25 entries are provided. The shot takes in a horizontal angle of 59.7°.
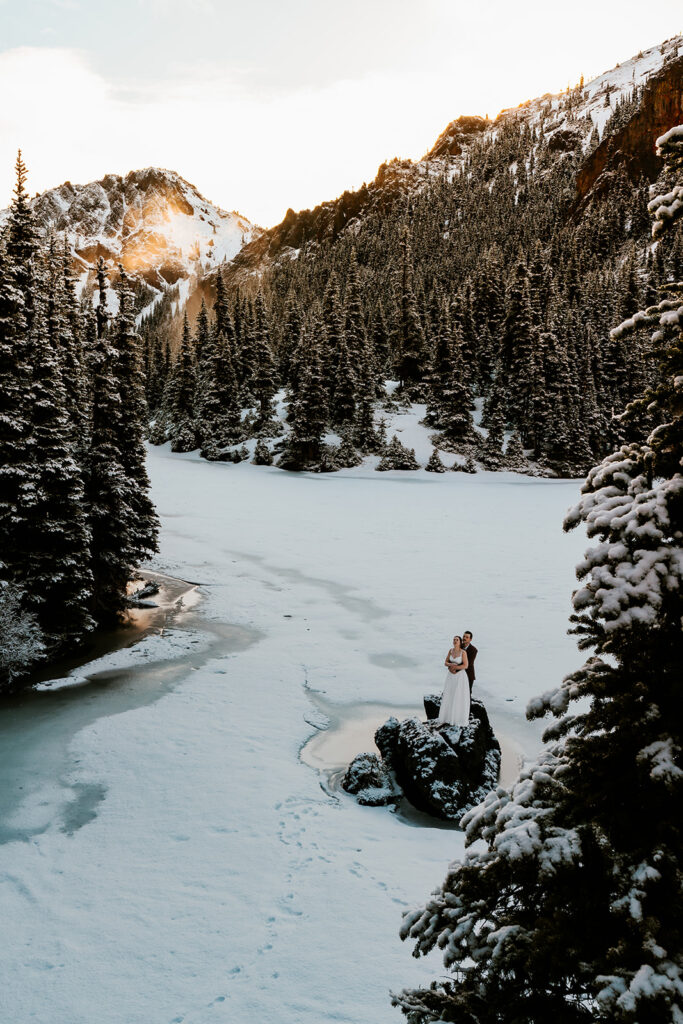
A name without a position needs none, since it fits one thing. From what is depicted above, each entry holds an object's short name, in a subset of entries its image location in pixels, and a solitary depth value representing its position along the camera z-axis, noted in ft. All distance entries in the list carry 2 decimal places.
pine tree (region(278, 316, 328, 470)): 183.42
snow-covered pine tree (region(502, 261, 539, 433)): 196.75
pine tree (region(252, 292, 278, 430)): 225.33
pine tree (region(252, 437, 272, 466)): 194.70
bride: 38.37
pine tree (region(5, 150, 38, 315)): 81.66
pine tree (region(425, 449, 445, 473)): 176.62
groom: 43.98
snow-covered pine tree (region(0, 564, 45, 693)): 52.80
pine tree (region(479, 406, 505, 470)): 185.08
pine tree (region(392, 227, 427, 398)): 231.71
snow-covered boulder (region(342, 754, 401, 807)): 35.83
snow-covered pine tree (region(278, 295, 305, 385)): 252.62
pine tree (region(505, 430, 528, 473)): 184.03
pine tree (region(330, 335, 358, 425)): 198.80
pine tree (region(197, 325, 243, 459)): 213.87
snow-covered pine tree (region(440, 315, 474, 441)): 193.36
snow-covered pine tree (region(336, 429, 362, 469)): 184.24
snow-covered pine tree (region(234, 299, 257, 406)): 238.48
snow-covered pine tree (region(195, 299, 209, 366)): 284.61
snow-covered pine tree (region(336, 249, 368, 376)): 206.45
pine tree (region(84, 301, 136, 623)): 71.77
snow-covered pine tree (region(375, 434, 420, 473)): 178.19
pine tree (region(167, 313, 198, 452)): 248.32
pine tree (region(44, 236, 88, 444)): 88.84
